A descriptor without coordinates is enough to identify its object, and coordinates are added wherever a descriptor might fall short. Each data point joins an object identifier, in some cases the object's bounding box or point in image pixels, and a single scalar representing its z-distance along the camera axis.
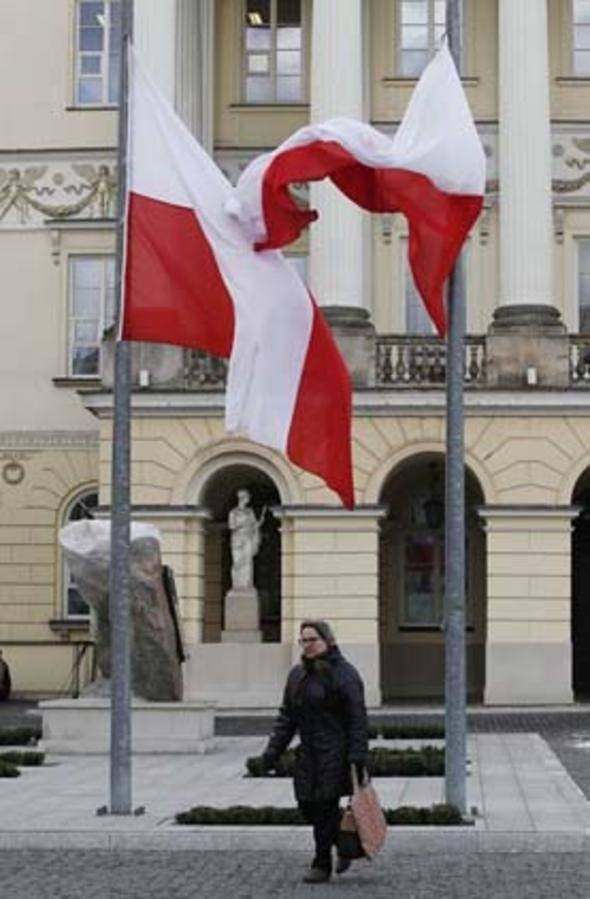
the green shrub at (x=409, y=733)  27.30
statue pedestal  36.34
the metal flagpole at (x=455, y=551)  16.81
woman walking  13.64
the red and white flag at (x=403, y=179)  16.08
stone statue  36.78
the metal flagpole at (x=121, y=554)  17.23
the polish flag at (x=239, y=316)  16.16
